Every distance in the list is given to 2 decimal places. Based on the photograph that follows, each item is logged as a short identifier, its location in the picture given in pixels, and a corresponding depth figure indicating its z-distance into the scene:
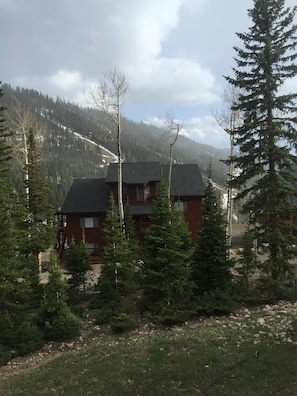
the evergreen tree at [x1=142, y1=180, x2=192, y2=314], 16.47
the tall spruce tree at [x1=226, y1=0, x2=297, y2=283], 16.91
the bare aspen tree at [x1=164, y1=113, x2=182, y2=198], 32.75
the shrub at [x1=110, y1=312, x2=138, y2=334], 15.41
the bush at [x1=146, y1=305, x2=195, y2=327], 15.49
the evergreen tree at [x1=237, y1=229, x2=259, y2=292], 18.36
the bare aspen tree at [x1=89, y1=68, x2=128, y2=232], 27.69
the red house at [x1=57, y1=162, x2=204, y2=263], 35.38
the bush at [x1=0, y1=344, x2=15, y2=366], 13.34
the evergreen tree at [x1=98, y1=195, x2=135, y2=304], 18.84
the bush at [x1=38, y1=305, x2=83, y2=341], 15.23
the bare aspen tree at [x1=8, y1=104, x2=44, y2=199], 29.64
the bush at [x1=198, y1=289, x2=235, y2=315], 15.95
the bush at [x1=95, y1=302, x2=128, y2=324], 16.86
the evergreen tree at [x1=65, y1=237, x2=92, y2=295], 20.81
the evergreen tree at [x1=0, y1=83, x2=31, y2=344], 15.02
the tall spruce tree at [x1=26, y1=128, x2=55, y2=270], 25.77
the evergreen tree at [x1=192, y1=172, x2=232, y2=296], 17.69
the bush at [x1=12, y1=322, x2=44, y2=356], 14.28
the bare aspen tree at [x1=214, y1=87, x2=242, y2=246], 27.70
